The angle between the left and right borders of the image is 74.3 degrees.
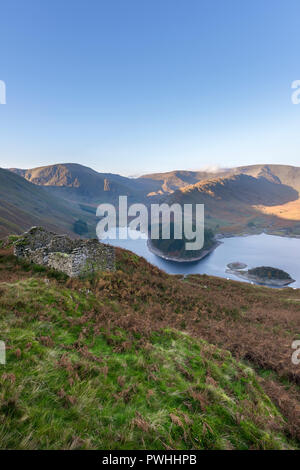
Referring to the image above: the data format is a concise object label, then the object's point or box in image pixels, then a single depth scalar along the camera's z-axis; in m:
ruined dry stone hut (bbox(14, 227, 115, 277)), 13.45
